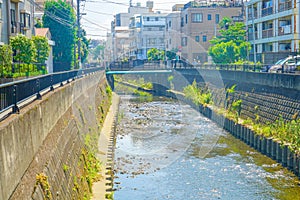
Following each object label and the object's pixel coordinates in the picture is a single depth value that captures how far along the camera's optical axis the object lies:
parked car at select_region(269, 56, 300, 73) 30.45
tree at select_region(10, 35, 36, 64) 34.81
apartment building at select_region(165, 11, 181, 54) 87.18
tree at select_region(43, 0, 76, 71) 56.41
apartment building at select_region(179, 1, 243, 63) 78.00
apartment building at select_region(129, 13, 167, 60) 106.78
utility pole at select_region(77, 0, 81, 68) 50.30
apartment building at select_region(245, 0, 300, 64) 45.34
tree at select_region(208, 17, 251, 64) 56.06
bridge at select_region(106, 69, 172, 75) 68.06
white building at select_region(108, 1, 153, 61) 134.46
